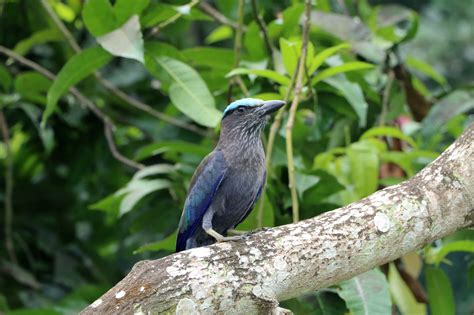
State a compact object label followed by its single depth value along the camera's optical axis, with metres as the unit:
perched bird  7.41
